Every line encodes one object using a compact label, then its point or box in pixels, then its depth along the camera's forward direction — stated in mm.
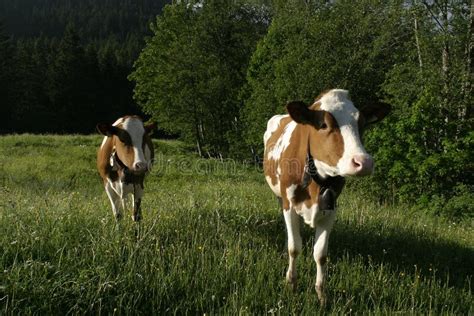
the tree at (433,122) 11320
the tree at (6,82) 50750
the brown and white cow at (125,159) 5773
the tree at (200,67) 31250
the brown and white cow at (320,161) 3600
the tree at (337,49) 18406
